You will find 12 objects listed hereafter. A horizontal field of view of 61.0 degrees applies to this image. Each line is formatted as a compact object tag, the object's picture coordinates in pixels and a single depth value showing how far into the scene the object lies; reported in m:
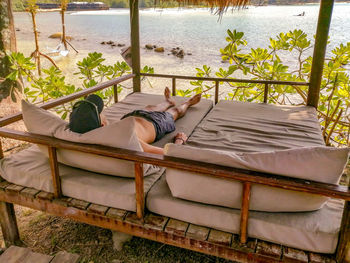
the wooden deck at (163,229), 1.37
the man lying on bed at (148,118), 1.71
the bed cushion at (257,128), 2.27
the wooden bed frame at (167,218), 1.27
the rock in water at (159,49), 16.77
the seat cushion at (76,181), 1.65
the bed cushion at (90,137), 1.57
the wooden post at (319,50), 2.97
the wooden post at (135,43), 3.63
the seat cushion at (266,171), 1.26
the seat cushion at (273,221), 1.32
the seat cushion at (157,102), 2.72
